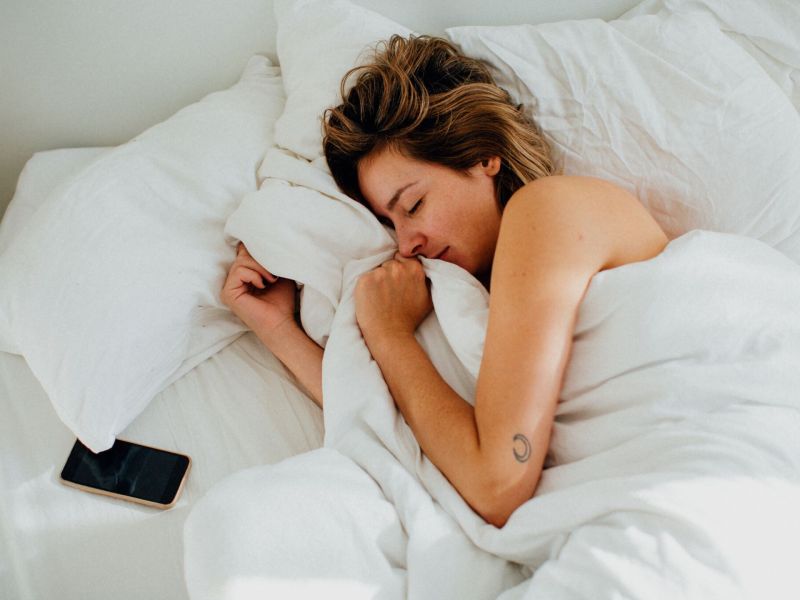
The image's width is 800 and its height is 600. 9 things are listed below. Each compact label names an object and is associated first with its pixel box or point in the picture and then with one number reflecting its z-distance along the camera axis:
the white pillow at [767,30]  1.14
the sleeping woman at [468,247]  0.72
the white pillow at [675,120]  0.99
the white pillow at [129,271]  0.87
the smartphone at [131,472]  0.86
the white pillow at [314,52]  1.08
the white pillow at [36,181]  1.10
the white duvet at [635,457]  0.57
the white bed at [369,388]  0.62
